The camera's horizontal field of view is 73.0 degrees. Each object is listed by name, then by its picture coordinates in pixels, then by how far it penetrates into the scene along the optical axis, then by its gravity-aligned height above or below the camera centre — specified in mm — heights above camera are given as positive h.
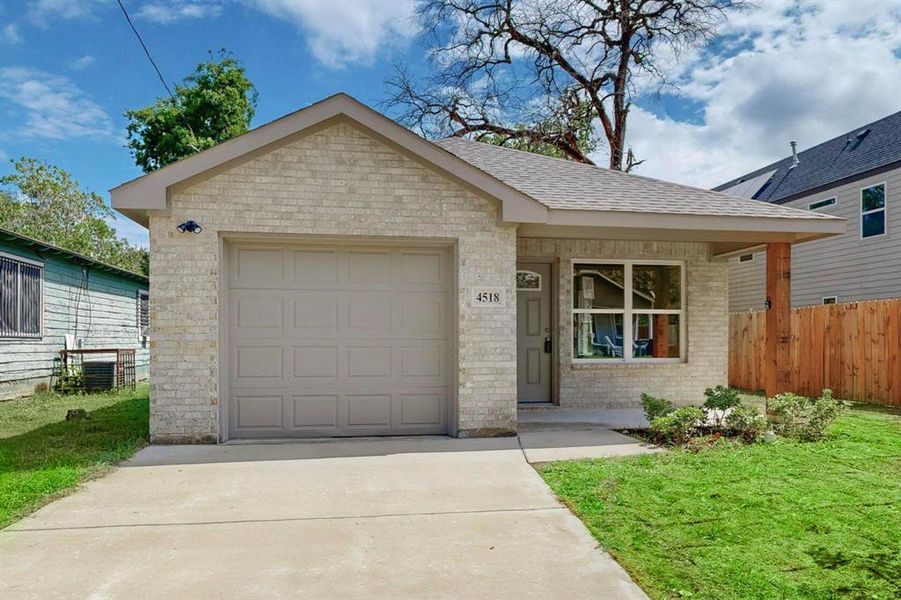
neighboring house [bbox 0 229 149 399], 11188 +116
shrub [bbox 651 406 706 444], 6953 -1309
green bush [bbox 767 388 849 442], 7312 -1274
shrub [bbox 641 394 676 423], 7344 -1184
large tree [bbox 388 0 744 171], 21562 +8817
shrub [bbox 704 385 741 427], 7414 -1114
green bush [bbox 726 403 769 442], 7117 -1331
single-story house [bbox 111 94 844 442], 6871 +513
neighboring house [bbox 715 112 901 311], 15477 +2536
